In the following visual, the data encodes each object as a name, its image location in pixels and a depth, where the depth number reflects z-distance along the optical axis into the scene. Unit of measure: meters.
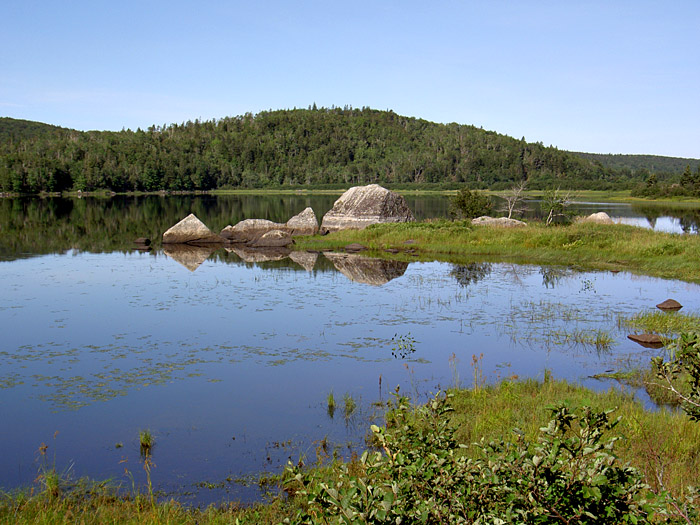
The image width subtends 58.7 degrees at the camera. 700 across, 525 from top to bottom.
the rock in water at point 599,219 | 38.72
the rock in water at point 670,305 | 19.50
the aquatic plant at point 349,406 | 11.23
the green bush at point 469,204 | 47.03
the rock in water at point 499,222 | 39.06
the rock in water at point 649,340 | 15.84
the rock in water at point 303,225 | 43.47
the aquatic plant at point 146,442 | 9.60
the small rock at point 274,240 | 39.69
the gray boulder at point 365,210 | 44.19
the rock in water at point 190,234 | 41.75
